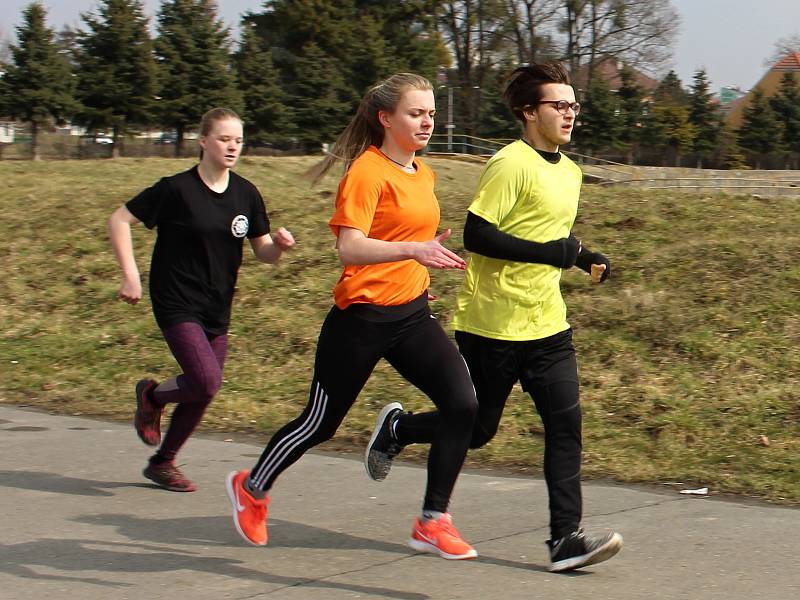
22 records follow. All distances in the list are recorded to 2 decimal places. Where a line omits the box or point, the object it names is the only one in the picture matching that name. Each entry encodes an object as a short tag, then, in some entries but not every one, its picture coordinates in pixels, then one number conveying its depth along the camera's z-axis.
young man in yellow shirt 4.37
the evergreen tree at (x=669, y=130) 59.28
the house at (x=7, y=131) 40.91
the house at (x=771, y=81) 65.12
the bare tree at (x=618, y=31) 53.41
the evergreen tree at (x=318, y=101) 48.59
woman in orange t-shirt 4.38
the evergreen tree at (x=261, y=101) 46.88
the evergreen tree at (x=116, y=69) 40.56
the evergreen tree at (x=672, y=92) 61.84
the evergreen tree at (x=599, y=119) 55.34
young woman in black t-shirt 5.36
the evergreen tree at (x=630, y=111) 56.75
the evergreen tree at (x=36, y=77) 38.19
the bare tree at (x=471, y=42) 54.72
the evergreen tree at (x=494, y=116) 53.75
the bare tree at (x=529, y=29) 53.91
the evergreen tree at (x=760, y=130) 60.91
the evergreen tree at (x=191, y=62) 42.81
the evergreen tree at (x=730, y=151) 61.12
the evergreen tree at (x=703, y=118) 60.91
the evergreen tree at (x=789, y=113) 61.38
